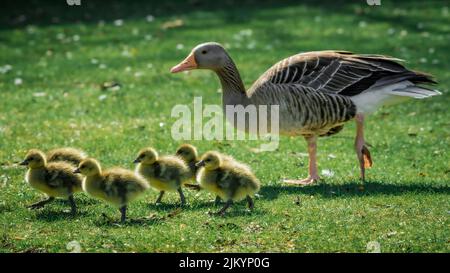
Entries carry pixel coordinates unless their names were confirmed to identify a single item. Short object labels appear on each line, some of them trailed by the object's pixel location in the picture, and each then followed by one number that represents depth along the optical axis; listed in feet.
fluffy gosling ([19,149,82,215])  28.22
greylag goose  32.50
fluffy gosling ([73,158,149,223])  27.09
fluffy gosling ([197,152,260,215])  27.81
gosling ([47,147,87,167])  30.17
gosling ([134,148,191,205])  28.76
